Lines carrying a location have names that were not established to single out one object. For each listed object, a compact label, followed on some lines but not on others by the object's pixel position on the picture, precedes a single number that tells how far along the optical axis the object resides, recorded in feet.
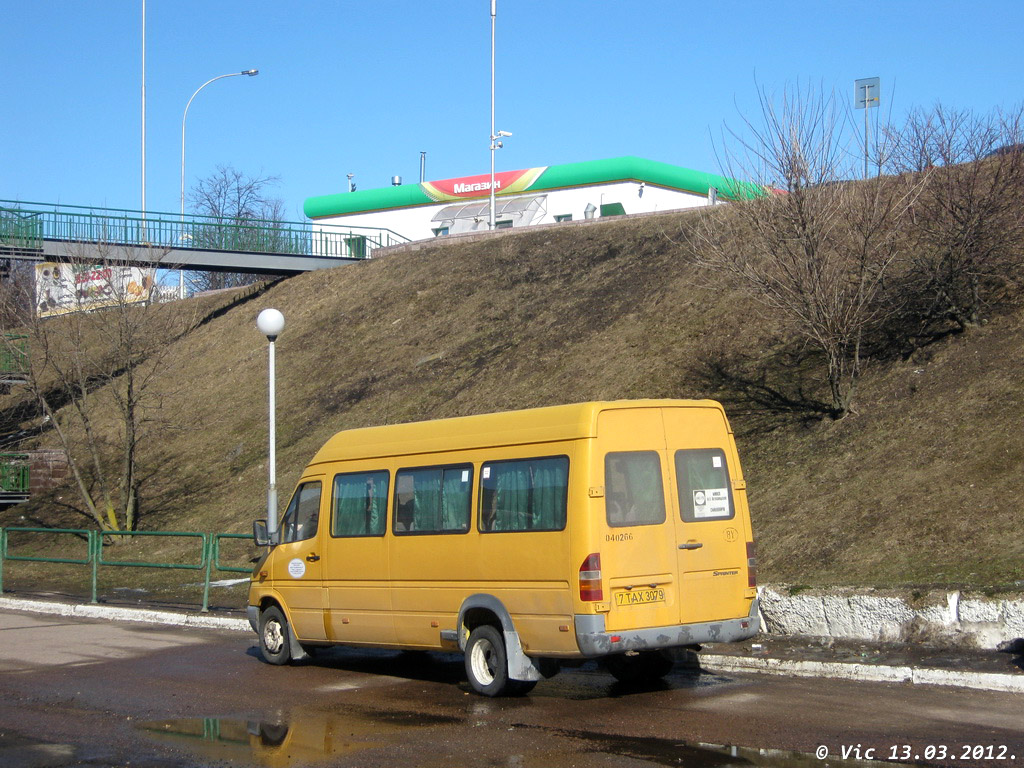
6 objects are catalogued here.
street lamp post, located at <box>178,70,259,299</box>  143.84
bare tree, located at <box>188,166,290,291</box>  122.31
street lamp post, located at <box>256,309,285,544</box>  52.31
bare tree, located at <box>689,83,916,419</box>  55.06
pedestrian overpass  96.89
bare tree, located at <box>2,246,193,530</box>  83.10
